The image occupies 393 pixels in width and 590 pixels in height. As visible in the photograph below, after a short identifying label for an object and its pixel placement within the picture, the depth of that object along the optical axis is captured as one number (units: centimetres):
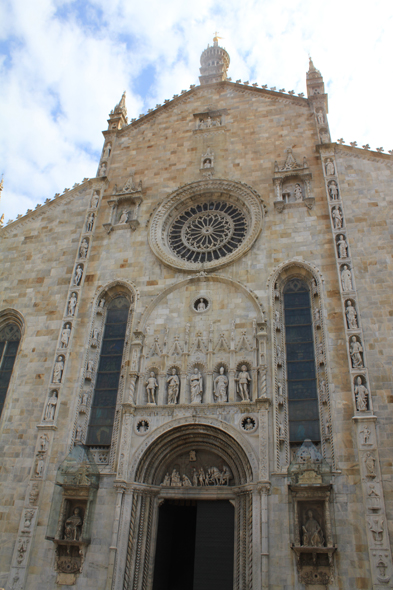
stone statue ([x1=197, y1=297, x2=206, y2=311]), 1603
